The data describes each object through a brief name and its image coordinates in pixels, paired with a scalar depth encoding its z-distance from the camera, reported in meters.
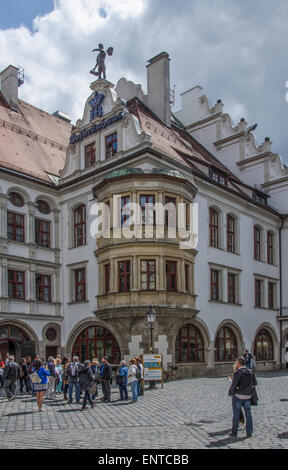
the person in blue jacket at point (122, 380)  18.44
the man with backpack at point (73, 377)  17.70
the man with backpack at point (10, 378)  18.84
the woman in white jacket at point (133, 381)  17.89
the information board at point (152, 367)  21.86
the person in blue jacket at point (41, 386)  16.09
